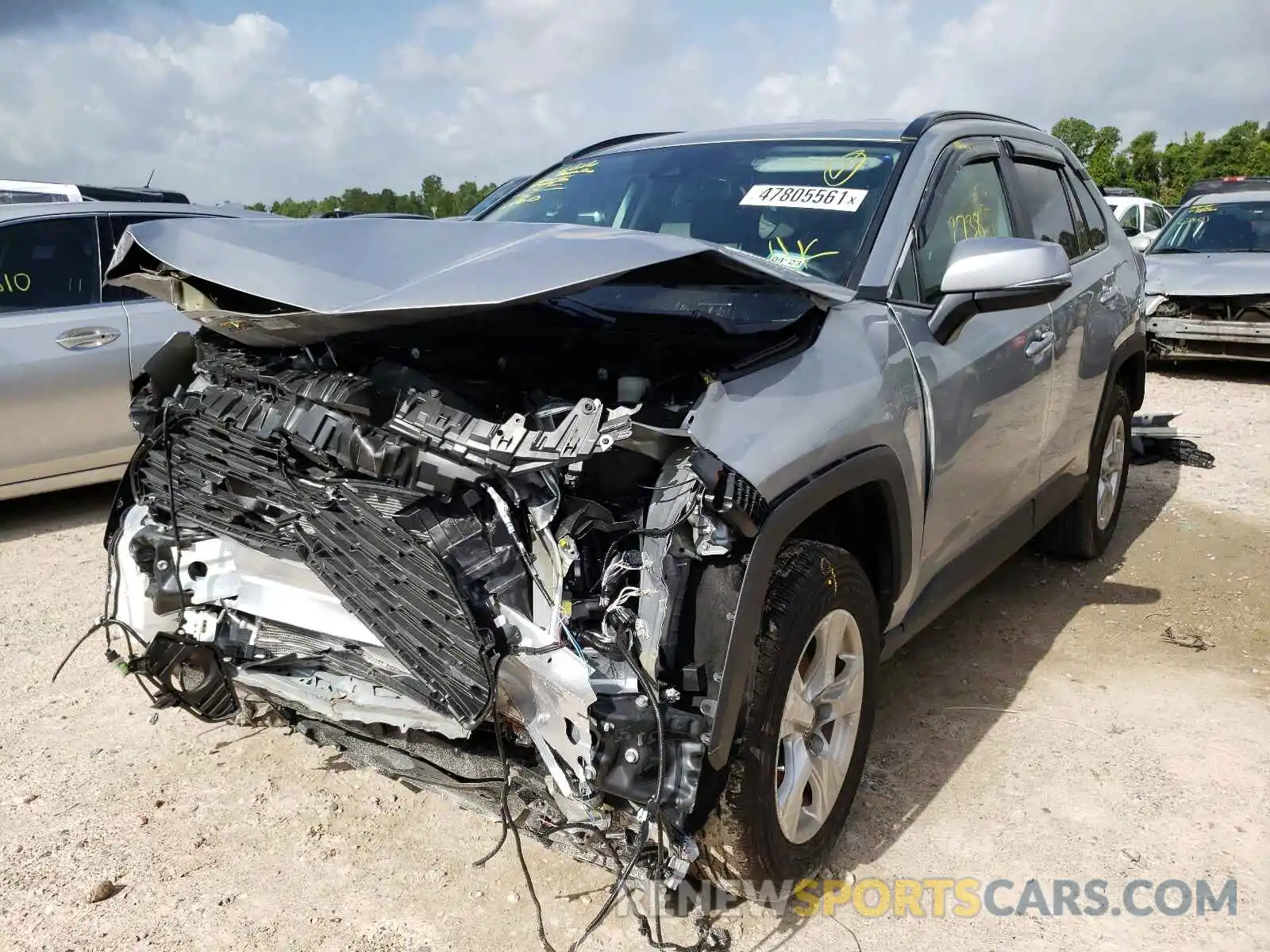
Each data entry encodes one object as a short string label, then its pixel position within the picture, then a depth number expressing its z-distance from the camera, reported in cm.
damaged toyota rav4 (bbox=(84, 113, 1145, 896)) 200
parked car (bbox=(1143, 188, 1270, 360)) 891
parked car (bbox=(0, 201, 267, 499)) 498
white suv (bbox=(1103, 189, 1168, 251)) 1608
